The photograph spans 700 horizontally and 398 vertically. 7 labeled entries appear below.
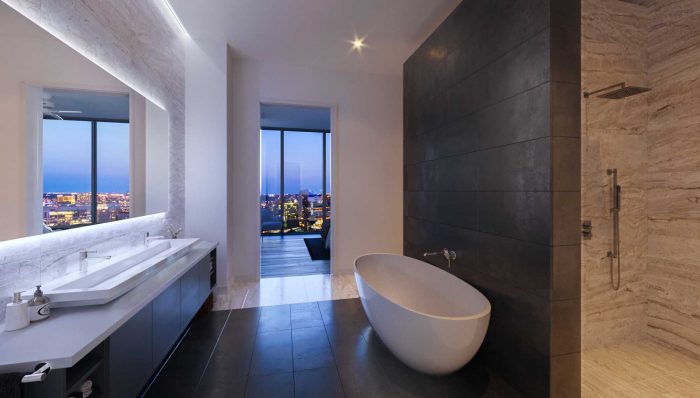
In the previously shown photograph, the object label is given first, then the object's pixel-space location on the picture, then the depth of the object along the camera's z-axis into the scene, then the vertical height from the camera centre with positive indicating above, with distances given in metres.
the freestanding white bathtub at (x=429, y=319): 1.59 -0.83
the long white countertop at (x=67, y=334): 0.94 -0.55
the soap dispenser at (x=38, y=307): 1.19 -0.49
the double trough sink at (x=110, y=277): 1.33 -0.47
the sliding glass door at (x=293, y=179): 6.77 +0.47
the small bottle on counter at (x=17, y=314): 1.12 -0.49
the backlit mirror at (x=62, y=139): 1.30 +0.36
